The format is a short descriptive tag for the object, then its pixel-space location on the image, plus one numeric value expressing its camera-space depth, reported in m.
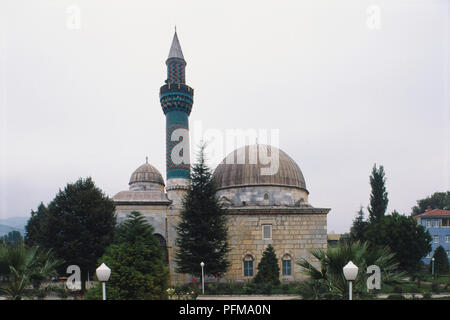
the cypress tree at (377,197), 35.97
